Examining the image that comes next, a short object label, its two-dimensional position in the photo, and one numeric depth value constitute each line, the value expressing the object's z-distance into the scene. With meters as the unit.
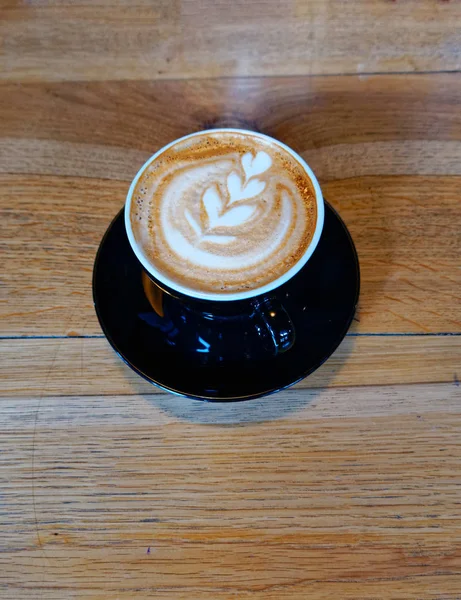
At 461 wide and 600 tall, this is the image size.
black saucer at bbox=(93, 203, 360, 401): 0.64
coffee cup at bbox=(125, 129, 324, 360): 0.63
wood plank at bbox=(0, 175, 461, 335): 0.74
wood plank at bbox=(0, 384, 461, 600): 0.58
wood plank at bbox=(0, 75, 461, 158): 0.85
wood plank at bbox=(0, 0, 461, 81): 0.94
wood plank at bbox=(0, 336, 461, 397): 0.69
